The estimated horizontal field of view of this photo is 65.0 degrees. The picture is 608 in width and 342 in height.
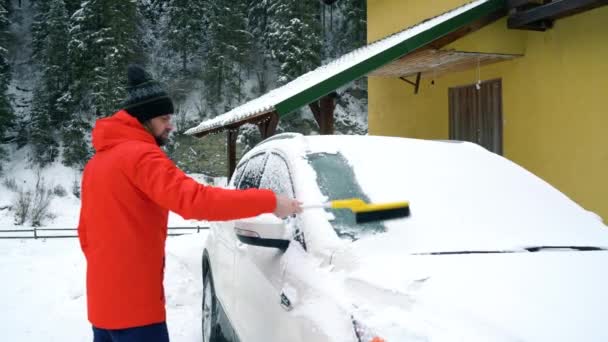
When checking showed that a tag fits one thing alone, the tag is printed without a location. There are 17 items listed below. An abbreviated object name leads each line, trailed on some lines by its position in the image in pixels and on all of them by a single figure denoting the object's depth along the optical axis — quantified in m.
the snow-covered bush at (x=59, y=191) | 25.03
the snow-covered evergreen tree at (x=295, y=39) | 32.53
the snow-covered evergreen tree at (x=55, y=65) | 31.31
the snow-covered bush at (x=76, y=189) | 25.83
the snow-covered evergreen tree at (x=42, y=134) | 29.05
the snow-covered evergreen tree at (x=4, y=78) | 28.80
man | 1.90
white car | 1.56
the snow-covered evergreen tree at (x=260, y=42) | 38.53
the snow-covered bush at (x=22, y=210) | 19.11
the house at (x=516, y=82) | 6.23
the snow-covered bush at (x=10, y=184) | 25.25
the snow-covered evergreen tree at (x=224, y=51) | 35.38
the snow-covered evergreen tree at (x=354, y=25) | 37.75
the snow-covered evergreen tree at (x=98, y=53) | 29.70
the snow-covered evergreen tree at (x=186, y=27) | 37.12
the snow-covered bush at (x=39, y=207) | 19.34
